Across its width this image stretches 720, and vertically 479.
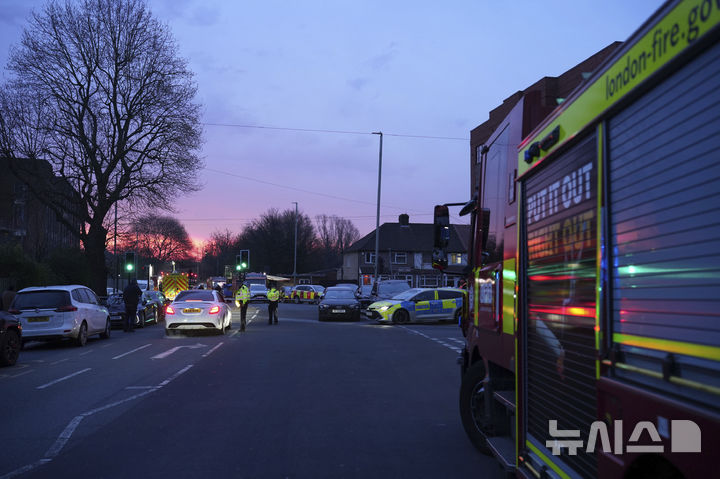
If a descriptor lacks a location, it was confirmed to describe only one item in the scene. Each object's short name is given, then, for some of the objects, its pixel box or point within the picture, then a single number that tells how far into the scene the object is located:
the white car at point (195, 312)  19.02
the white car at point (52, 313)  16.19
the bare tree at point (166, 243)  104.42
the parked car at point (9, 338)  12.28
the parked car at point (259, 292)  52.44
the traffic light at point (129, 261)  32.81
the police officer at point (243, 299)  21.46
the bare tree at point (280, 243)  95.25
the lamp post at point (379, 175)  41.31
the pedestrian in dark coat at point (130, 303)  22.73
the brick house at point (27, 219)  31.42
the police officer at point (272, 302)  25.55
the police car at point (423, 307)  27.31
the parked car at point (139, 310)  24.03
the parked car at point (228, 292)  54.00
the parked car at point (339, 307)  29.31
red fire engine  2.13
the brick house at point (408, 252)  72.50
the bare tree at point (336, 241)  111.62
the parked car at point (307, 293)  53.88
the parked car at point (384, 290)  36.47
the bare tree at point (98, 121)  30.52
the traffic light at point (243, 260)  40.66
